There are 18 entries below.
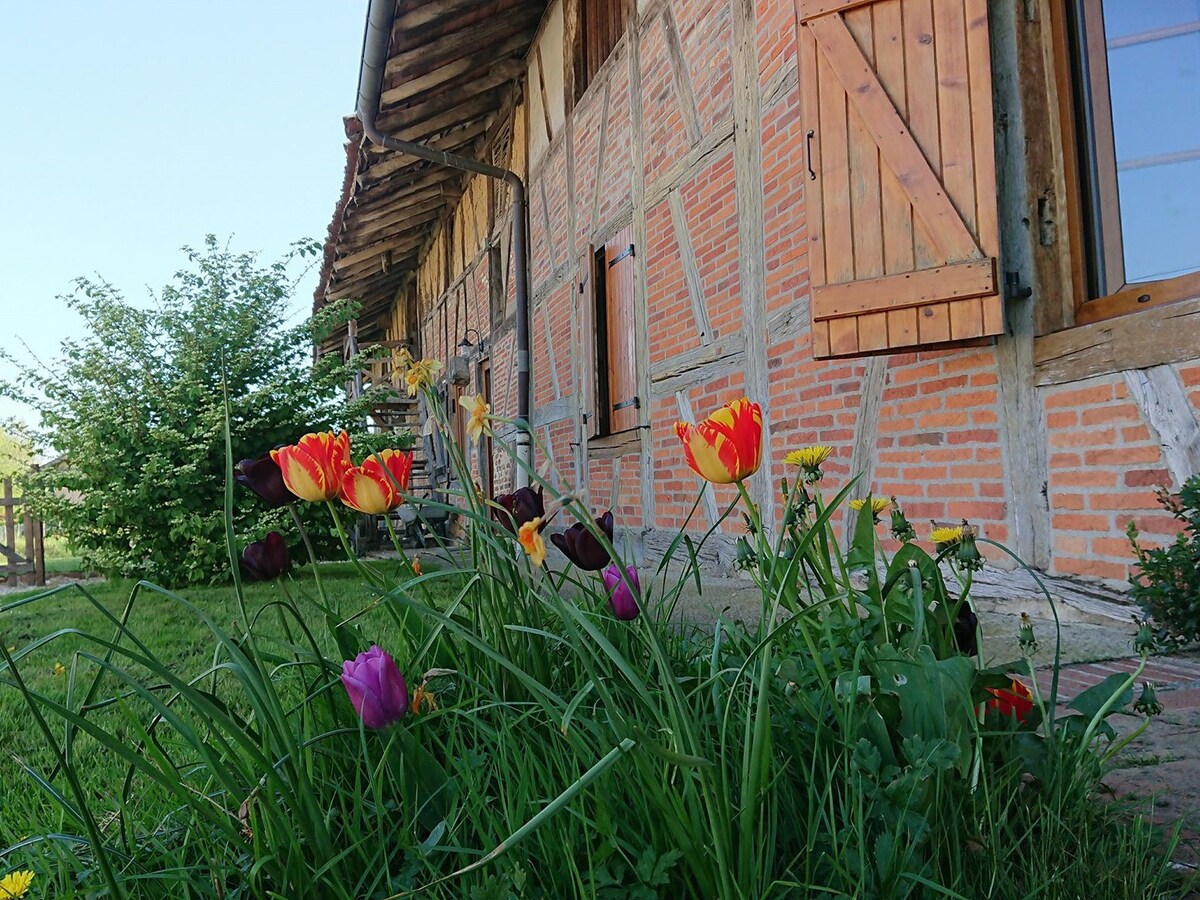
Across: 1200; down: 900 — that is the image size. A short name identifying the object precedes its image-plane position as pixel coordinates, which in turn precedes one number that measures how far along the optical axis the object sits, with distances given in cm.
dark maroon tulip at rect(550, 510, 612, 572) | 110
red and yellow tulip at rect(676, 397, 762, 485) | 99
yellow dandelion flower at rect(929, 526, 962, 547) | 119
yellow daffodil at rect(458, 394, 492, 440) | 118
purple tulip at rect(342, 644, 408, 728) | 90
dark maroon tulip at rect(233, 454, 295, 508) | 112
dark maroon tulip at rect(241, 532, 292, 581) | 113
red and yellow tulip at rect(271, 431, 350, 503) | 106
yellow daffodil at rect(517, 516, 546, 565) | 93
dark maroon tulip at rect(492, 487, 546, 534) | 123
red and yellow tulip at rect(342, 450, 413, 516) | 107
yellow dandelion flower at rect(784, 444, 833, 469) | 127
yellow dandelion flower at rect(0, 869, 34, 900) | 87
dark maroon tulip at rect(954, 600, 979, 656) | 113
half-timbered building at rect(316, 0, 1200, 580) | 270
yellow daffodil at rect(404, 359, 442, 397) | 137
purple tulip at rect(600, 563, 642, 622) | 114
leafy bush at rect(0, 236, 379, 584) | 614
